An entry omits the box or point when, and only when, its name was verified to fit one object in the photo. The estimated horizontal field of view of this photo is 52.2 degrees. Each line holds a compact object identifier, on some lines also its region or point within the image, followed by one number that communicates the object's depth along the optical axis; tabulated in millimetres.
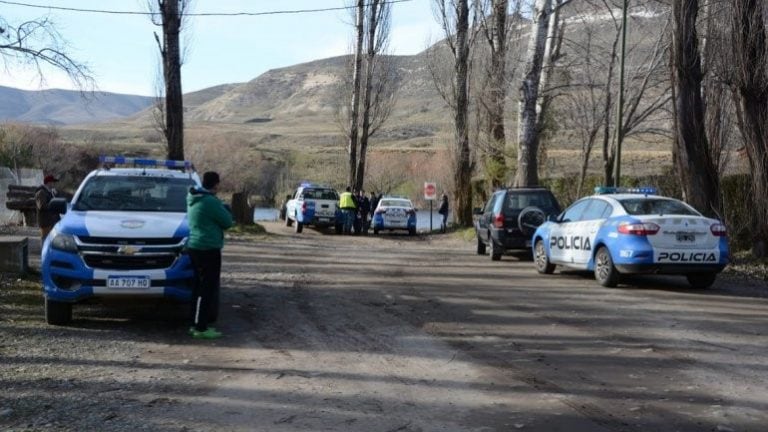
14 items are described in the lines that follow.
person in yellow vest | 31547
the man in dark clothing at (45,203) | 14116
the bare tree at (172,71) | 21984
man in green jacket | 8641
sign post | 36281
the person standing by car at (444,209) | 36712
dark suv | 18219
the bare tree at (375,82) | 38562
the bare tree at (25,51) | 14094
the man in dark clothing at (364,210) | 33562
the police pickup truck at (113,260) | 8672
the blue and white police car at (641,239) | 12172
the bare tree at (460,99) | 31766
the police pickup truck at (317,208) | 31469
